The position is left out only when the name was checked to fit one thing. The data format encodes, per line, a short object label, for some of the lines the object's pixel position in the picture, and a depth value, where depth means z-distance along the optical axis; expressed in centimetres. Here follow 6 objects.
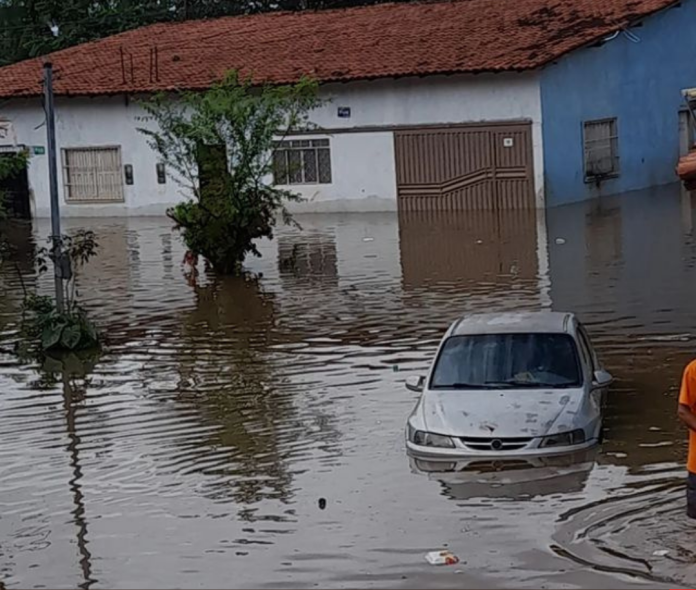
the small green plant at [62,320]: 2025
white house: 3894
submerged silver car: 1299
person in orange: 959
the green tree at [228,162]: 2681
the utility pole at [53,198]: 2017
